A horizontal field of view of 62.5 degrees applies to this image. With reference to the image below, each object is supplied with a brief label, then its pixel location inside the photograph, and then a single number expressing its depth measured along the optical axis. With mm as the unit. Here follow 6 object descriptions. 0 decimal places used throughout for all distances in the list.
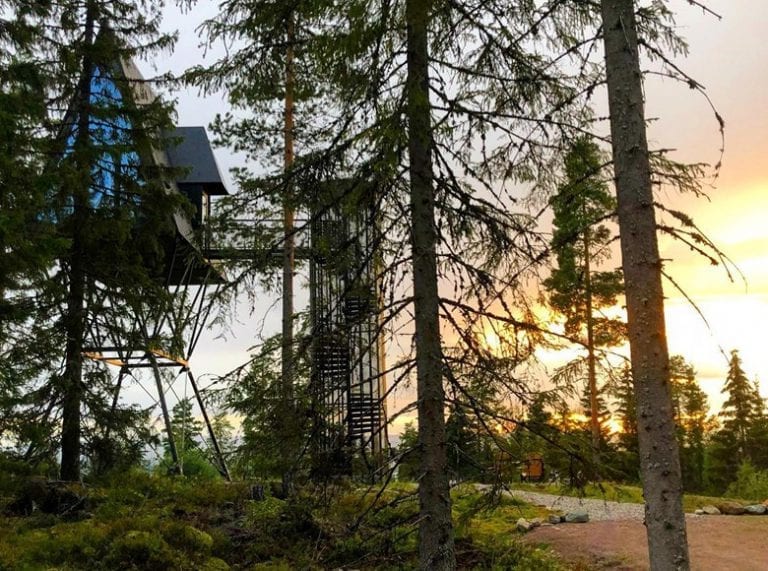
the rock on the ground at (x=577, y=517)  11148
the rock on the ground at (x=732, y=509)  12102
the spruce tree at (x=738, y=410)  34438
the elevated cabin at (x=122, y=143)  12555
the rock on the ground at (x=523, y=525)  10599
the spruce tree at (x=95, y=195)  11812
